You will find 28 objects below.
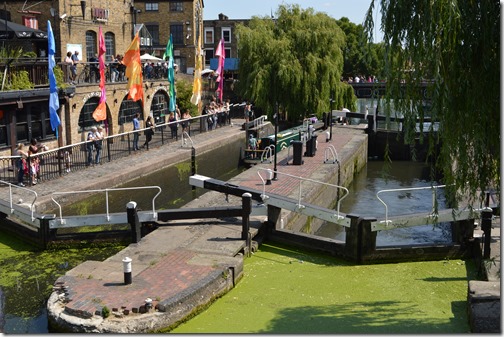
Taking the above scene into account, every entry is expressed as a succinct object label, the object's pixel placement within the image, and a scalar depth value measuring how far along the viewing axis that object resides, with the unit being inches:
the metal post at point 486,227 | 534.9
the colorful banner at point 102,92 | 962.1
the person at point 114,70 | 1233.0
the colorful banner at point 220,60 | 1357.0
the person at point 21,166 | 768.3
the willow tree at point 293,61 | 1432.1
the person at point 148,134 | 1070.4
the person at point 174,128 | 1176.7
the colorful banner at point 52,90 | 850.1
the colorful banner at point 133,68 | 1007.0
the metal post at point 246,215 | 556.8
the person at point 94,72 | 1180.5
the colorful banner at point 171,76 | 1158.3
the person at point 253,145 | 1108.1
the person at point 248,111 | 1467.0
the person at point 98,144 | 925.1
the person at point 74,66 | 1119.2
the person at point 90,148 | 912.3
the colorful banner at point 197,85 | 1216.8
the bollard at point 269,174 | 748.8
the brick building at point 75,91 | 981.2
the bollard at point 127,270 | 437.1
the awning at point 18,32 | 1031.9
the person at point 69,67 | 1091.2
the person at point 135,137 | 1046.3
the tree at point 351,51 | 2991.1
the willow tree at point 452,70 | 355.3
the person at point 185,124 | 1228.5
